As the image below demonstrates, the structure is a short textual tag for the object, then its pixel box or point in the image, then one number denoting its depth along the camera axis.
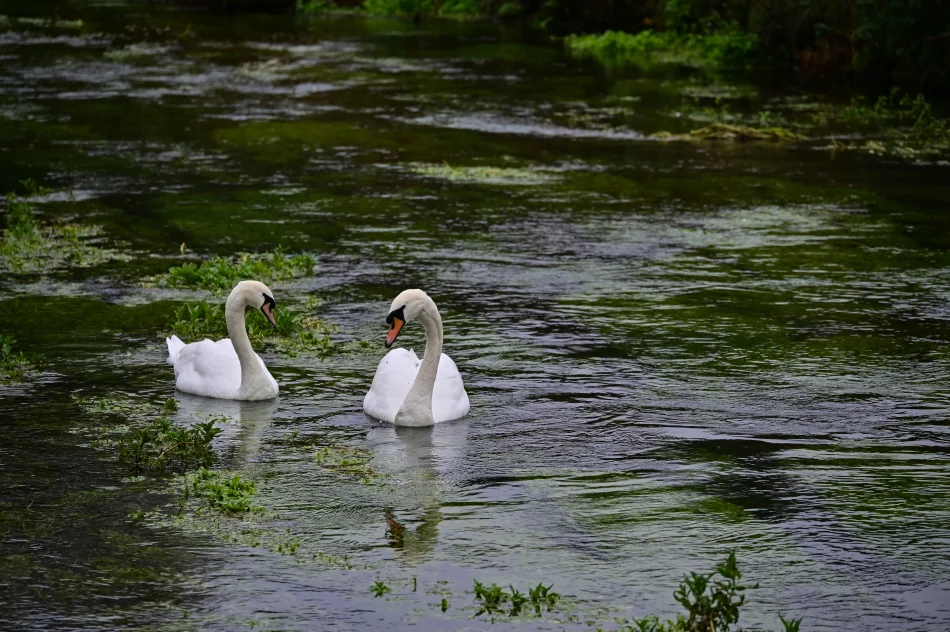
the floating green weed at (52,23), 41.90
